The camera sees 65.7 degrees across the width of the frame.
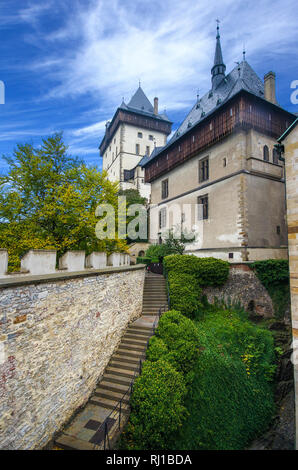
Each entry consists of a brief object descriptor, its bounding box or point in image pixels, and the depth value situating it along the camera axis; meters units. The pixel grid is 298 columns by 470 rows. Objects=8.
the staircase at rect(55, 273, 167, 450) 5.97
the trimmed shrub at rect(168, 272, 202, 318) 11.87
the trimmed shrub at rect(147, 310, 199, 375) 8.17
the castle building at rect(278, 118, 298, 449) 6.66
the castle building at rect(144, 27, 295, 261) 14.52
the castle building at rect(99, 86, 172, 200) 42.28
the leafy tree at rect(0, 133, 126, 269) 10.07
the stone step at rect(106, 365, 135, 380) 8.14
